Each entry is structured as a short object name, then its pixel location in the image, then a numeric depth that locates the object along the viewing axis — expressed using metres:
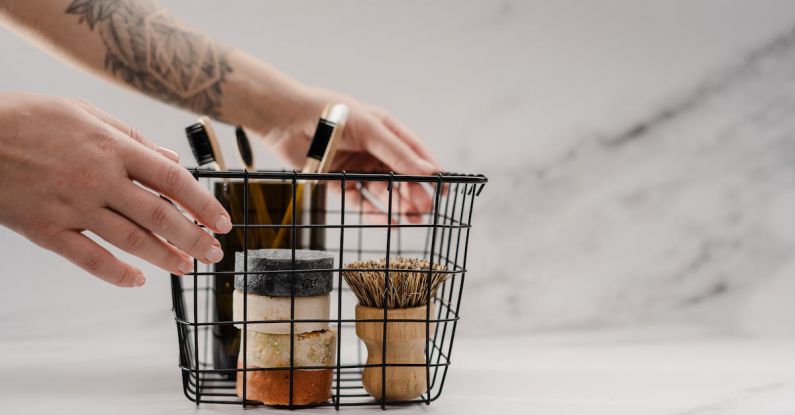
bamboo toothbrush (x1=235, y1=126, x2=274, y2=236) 0.83
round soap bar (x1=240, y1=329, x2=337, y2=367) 0.64
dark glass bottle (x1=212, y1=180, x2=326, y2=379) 0.73
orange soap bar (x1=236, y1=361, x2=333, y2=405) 0.65
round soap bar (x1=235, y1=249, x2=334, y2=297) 0.63
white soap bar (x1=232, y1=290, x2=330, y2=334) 0.63
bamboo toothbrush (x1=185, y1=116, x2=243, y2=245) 0.75
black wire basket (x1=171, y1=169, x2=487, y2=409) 0.63
